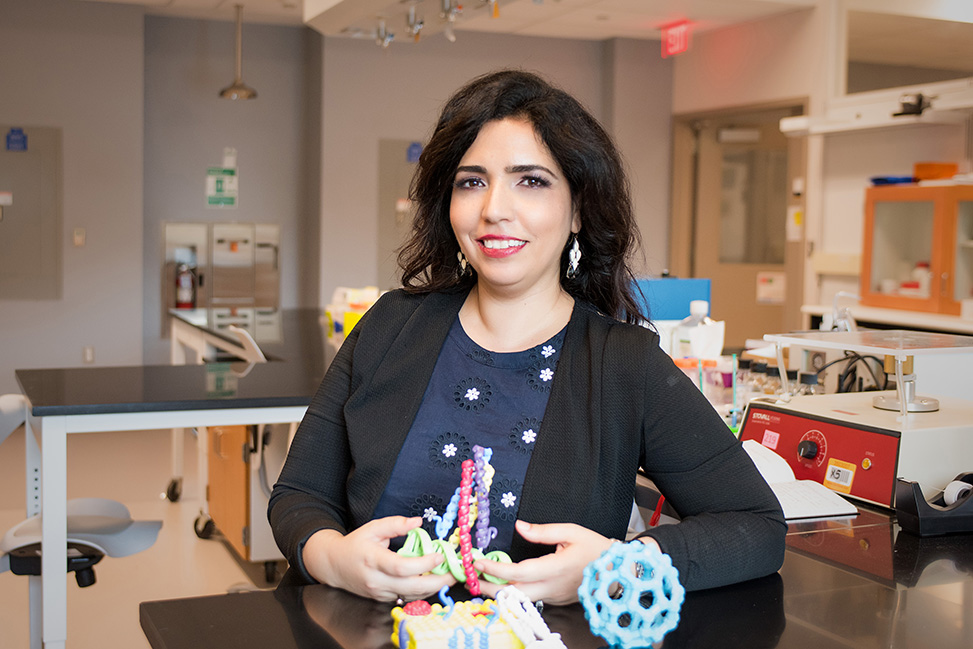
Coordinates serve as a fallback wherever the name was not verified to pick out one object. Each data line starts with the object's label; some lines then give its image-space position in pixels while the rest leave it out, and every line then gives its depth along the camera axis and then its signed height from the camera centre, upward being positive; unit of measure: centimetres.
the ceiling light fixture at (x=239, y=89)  638 +113
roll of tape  152 -36
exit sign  635 +155
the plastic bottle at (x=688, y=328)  261 -18
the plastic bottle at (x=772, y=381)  246 -32
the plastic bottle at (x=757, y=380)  248 -32
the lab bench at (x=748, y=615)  105 -42
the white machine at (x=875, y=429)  162 -30
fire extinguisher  685 -24
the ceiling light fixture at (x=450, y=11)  360 +96
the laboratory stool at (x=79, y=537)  240 -76
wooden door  651 +31
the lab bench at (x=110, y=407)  239 -42
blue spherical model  98 -35
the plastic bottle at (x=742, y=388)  233 -33
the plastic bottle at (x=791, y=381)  218 -28
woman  124 -20
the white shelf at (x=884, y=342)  170 -14
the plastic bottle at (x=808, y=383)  220 -28
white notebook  158 -40
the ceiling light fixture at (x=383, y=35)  409 +99
